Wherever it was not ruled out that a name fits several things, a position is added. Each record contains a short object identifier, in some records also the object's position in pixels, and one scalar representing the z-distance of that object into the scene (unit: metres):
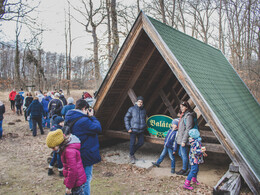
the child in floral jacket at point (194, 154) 4.61
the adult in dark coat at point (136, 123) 6.22
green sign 6.31
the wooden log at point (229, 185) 3.46
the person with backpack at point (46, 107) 10.81
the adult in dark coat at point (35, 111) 9.11
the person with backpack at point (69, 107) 7.25
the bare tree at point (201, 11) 23.47
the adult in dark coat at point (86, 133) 3.57
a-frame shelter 4.29
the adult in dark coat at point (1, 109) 8.59
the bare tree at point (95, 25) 15.12
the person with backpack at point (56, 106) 8.72
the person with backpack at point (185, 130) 5.21
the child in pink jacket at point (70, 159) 2.95
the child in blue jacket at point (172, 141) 5.65
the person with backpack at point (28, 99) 11.34
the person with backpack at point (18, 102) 14.25
